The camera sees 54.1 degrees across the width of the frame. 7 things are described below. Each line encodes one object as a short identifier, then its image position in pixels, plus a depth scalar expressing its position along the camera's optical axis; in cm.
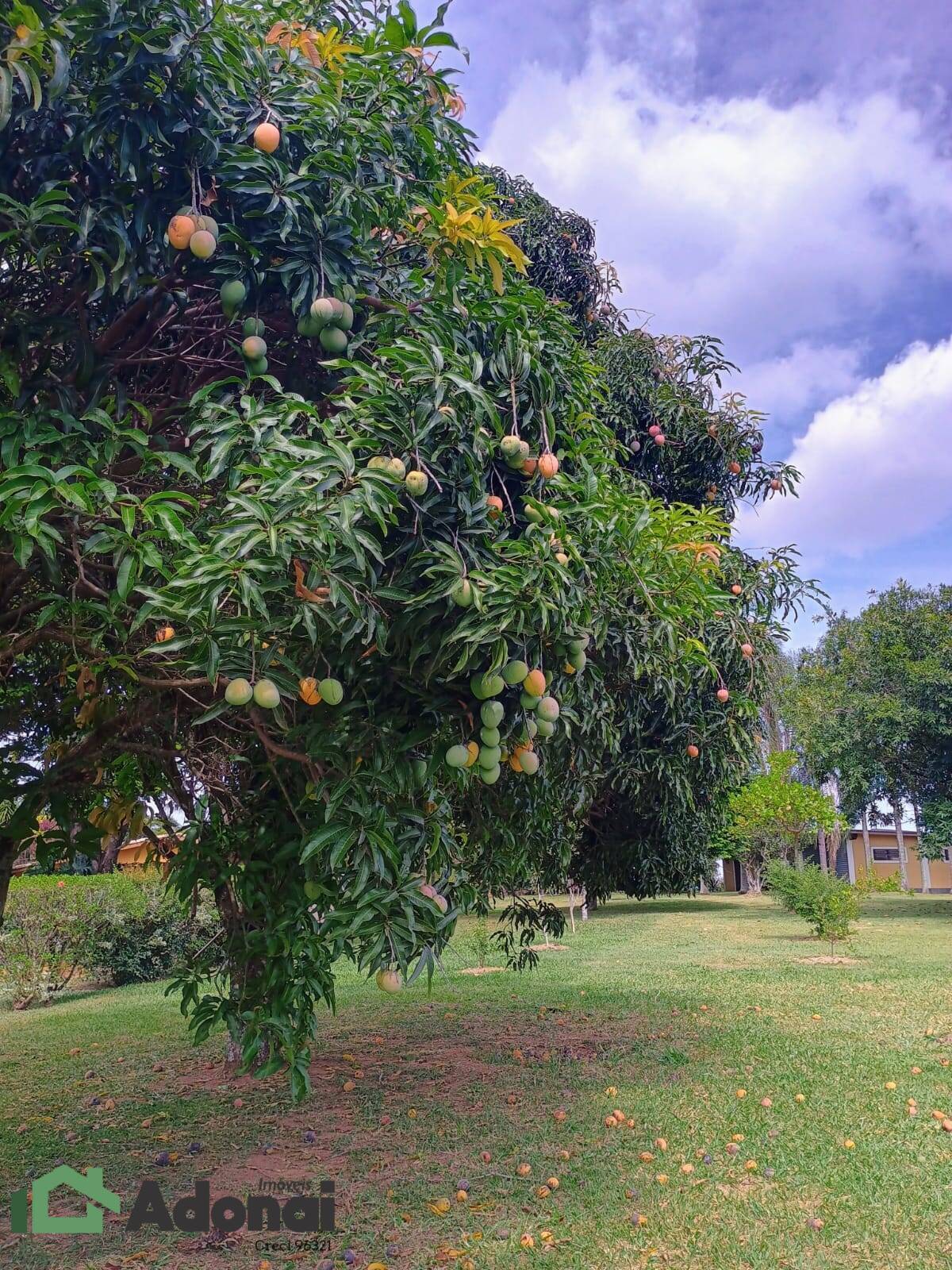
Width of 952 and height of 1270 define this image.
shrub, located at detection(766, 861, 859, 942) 1335
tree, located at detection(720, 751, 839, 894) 1850
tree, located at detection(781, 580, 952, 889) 1766
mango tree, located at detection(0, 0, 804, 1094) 237
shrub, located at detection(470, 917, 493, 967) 1155
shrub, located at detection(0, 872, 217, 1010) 1078
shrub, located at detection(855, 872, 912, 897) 1537
